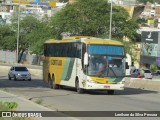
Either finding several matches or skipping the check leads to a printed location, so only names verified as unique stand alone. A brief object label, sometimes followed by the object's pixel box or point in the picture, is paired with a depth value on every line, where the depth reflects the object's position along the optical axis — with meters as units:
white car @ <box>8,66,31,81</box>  54.40
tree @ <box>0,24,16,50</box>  116.00
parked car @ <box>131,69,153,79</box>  59.92
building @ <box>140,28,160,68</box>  93.27
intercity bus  31.67
